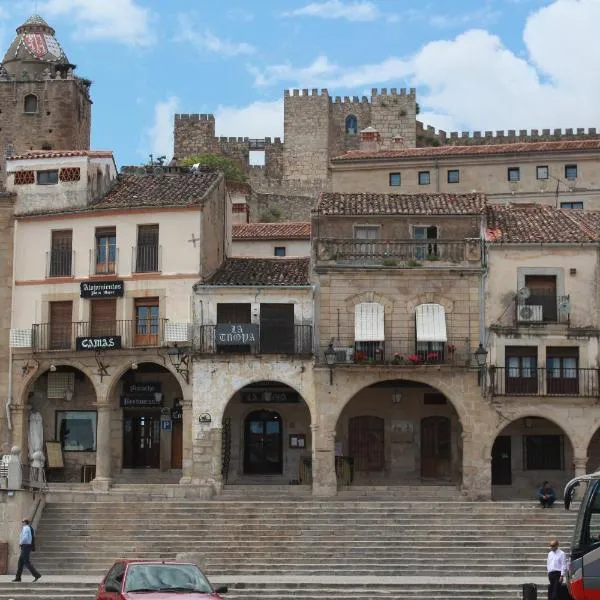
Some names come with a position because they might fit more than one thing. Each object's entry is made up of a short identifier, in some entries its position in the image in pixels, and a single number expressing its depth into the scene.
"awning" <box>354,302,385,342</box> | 45.09
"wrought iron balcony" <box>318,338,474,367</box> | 44.91
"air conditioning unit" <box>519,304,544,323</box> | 45.62
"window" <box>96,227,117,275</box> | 47.69
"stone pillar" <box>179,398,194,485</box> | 45.28
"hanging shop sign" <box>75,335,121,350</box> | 46.44
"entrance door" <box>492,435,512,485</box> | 47.59
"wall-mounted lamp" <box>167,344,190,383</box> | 45.75
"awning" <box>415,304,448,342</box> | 44.91
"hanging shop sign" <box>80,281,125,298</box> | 47.12
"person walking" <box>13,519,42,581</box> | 35.56
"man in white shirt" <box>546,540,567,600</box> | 31.25
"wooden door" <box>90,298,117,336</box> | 47.34
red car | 24.92
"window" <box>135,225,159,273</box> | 47.25
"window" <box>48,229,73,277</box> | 48.03
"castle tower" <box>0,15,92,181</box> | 82.19
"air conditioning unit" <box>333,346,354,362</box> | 45.12
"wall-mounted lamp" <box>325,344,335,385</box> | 44.62
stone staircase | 35.69
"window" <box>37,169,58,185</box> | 48.78
